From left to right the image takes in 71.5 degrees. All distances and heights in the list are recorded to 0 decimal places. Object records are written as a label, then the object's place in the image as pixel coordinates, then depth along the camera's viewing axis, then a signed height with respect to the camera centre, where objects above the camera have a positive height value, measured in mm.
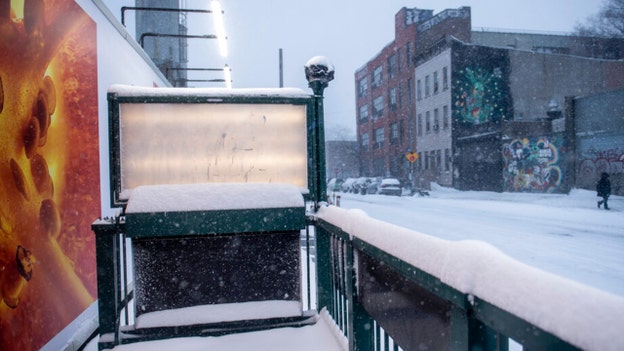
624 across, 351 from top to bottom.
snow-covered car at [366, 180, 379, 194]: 39062 -1300
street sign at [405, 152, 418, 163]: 36406 +1347
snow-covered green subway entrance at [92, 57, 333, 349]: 3729 -247
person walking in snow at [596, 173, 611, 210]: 18469 -853
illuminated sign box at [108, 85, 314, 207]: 4102 +390
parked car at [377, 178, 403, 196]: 35281 -1209
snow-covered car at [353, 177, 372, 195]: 40556 -1186
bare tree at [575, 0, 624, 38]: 43406 +15478
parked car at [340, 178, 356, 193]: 45375 -1338
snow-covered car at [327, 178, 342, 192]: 49066 -1303
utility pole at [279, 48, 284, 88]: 28864 +7409
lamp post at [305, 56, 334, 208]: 4402 +681
